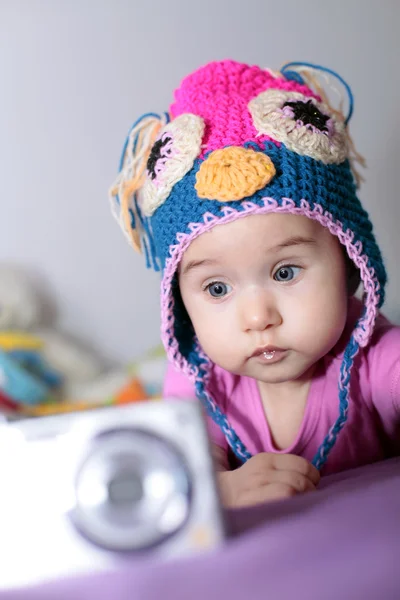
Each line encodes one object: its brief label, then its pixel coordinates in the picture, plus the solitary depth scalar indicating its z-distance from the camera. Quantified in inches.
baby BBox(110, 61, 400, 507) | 29.2
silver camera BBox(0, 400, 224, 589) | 17.7
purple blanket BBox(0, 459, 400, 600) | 17.0
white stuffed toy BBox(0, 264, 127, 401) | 50.8
